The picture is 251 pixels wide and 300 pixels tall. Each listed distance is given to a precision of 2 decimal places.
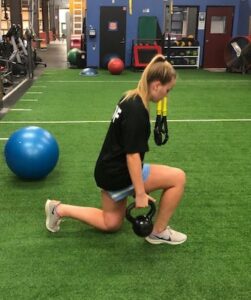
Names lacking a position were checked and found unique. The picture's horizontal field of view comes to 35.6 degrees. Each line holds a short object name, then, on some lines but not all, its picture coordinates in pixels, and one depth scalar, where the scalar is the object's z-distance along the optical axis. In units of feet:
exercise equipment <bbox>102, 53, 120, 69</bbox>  40.64
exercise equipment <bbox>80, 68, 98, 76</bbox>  36.61
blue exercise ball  10.71
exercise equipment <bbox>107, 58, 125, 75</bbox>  36.11
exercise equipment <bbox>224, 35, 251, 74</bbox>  36.88
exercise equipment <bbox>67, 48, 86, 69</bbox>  41.83
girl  6.89
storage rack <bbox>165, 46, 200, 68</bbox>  41.40
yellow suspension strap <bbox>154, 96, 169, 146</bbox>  8.29
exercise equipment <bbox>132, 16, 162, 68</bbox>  39.95
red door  41.70
